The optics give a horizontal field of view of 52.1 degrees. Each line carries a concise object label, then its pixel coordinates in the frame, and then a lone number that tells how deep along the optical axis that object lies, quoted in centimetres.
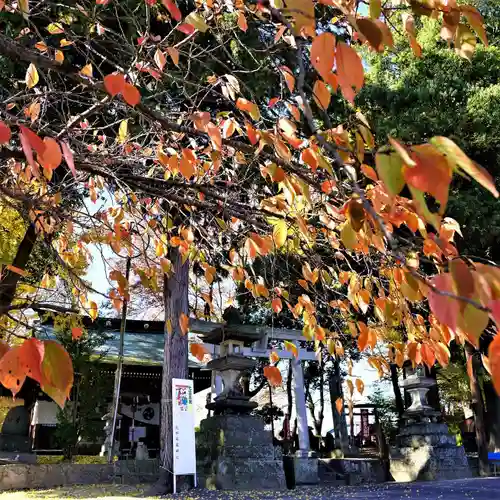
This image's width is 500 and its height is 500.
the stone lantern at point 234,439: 809
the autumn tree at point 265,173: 101
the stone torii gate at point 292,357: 968
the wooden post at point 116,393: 1057
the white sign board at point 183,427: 726
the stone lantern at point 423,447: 1058
